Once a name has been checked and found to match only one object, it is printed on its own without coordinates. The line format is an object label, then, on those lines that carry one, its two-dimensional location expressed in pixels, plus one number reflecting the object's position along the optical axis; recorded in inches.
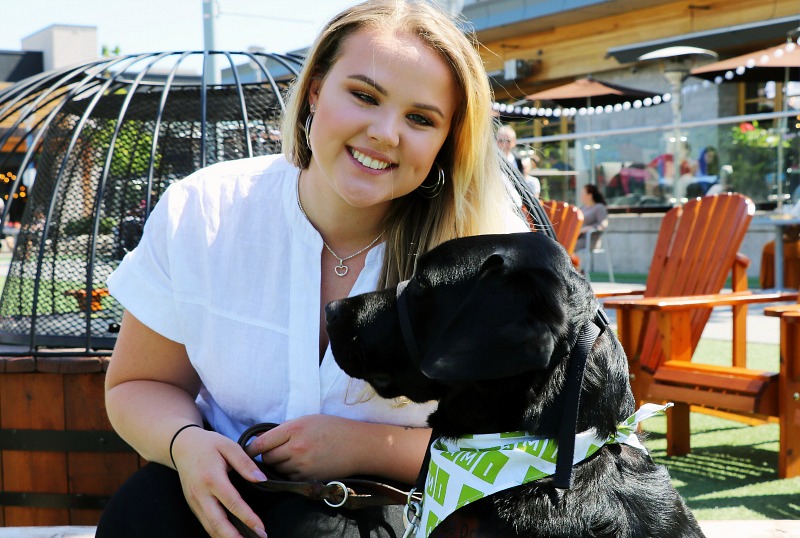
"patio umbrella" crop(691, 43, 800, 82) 404.2
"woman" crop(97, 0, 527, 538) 73.3
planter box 106.9
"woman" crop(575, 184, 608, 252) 469.1
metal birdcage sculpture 123.8
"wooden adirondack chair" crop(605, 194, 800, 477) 149.7
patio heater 458.3
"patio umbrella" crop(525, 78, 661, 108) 495.5
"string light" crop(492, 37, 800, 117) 413.7
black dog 62.0
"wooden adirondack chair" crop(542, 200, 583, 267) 232.2
